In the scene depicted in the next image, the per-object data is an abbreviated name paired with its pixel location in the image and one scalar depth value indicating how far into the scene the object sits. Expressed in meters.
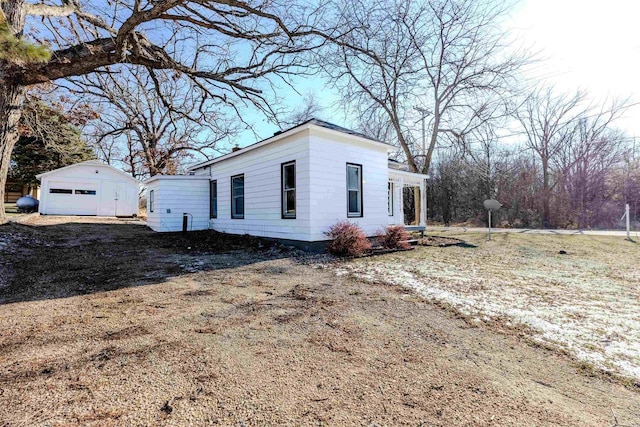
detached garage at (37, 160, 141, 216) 17.45
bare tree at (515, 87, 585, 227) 19.12
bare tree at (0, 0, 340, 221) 6.80
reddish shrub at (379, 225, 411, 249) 8.30
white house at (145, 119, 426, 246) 7.71
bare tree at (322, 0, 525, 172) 12.93
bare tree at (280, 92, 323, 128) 22.71
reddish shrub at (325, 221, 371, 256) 7.18
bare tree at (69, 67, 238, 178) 13.04
